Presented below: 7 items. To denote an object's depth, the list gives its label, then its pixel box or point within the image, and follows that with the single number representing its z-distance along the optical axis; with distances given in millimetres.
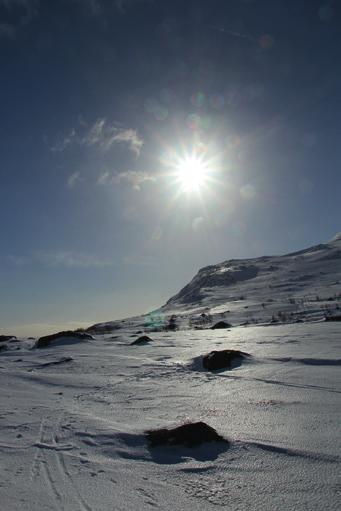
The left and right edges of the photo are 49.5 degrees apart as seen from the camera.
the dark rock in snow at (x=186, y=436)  3391
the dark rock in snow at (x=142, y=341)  11380
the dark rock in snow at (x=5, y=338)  18406
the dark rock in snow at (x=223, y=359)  6836
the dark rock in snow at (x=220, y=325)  15620
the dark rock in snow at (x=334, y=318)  11552
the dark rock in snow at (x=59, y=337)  13004
